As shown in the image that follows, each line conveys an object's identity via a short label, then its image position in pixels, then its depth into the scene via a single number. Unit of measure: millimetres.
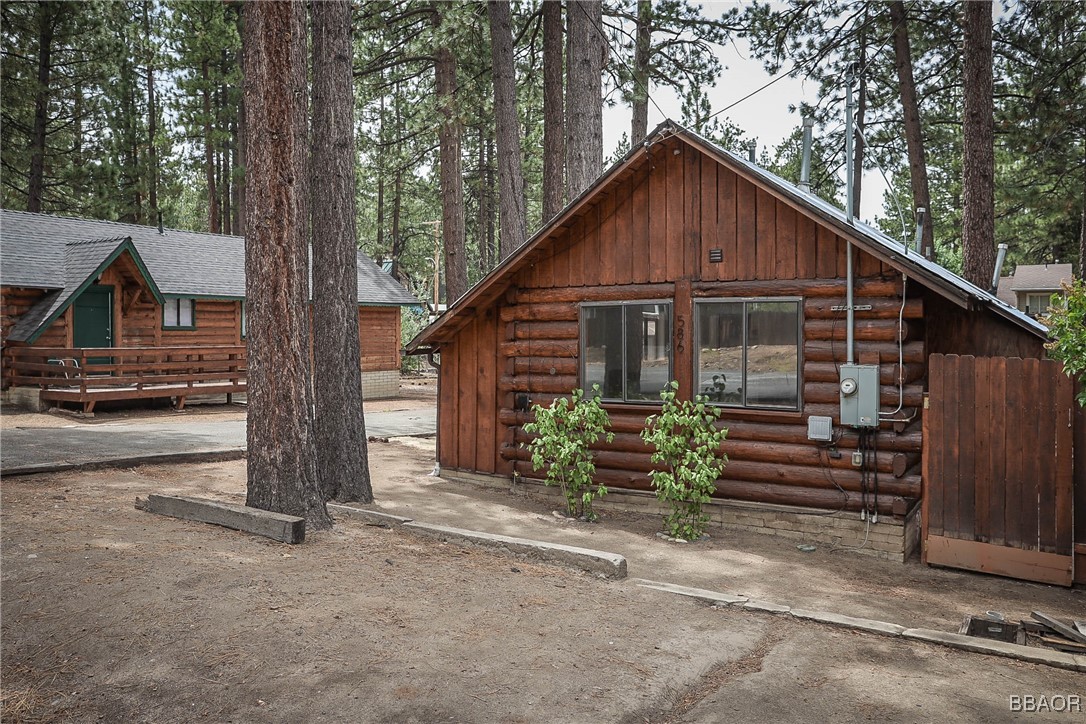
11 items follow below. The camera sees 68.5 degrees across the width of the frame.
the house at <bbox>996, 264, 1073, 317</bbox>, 45812
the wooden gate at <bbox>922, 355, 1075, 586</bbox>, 7984
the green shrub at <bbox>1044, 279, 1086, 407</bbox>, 5961
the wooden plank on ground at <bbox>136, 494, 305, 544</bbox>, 7418
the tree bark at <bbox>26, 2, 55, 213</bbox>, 27500
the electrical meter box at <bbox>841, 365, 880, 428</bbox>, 8977
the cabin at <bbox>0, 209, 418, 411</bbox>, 19578
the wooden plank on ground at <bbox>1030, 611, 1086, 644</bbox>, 6074
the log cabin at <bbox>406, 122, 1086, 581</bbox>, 9109
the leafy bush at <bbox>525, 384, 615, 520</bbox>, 10180
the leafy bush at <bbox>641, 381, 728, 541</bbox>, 9383
